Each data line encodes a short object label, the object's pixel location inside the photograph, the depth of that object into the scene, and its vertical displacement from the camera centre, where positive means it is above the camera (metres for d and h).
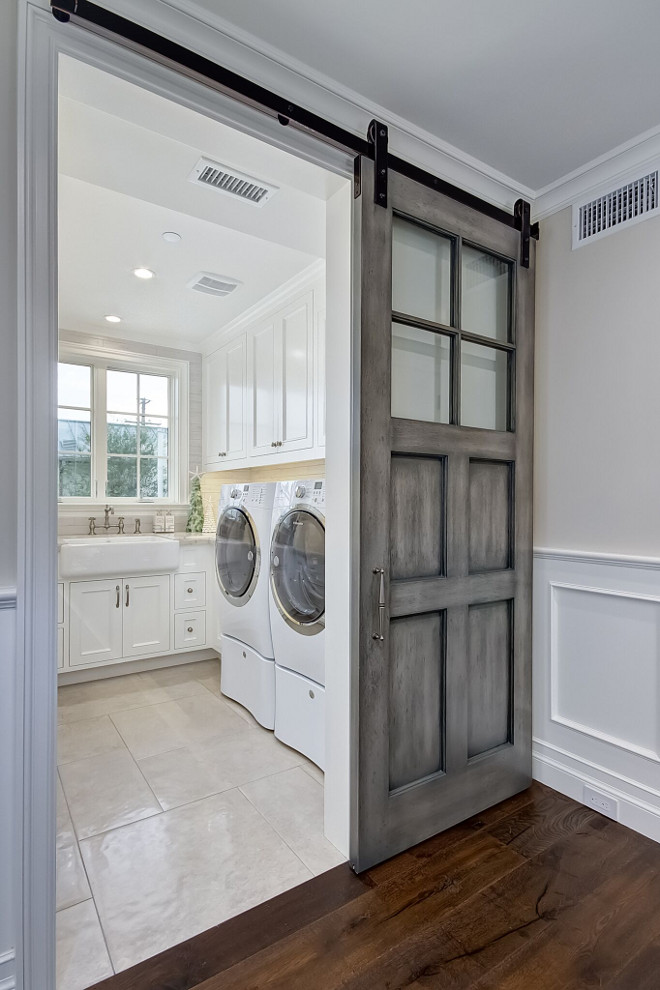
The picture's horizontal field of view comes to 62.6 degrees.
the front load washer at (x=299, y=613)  2.44 -0.58
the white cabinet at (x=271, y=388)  2.96 +0.65
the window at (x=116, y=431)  4.04 +0.45
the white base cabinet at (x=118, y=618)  3.49 -0.87
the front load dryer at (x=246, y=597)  2.84 -0.60
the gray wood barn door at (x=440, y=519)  1.79 -0.11
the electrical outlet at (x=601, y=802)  2.05 -1.20
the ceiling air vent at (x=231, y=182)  1.89 +1.11
